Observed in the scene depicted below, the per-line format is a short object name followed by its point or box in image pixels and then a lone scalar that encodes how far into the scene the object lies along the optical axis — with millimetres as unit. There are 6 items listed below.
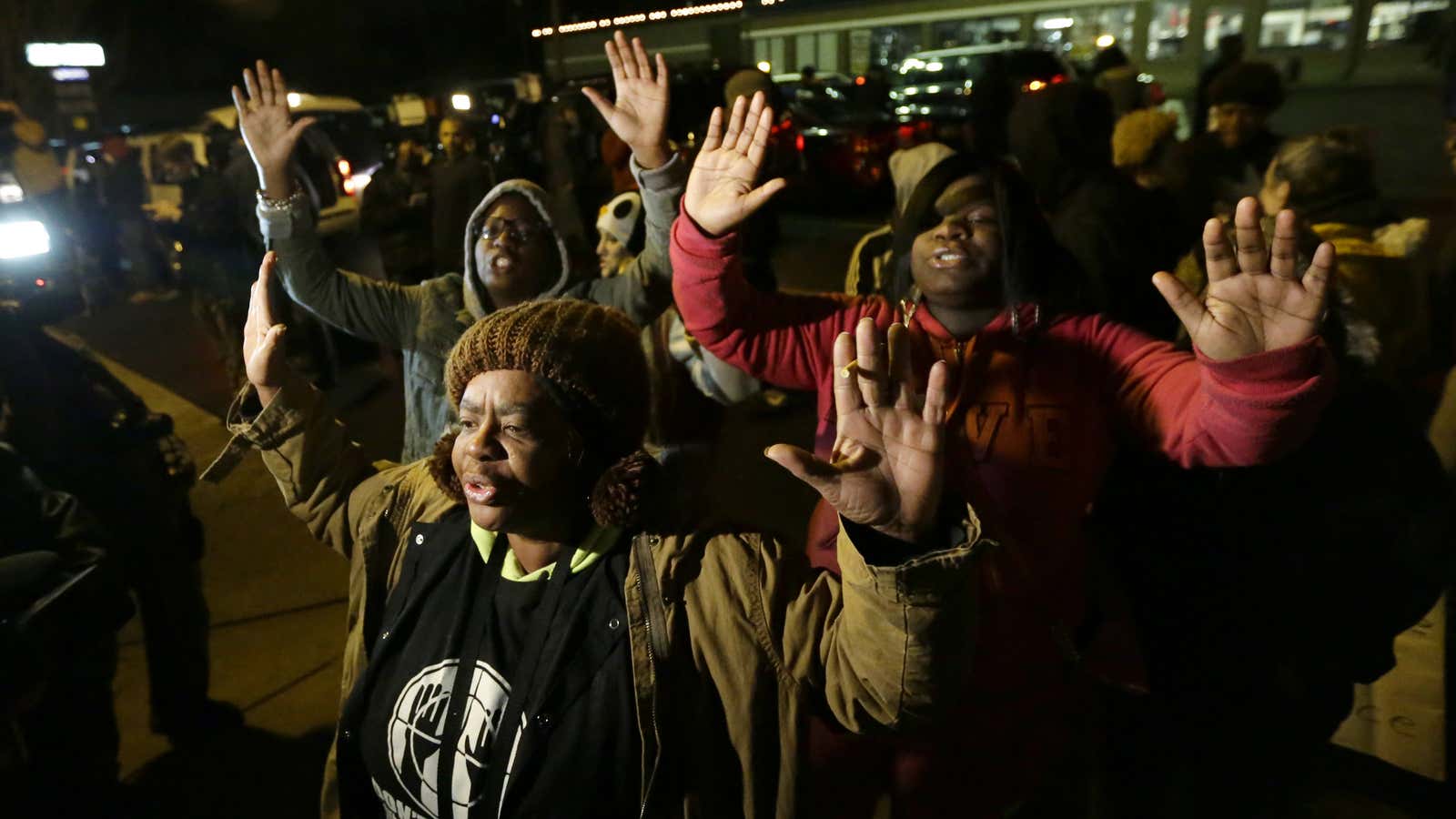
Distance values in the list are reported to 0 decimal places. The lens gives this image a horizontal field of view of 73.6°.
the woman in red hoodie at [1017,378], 1621
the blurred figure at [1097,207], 3039
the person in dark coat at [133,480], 2775
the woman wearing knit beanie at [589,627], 1395
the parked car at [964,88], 4926
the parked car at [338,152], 9734
